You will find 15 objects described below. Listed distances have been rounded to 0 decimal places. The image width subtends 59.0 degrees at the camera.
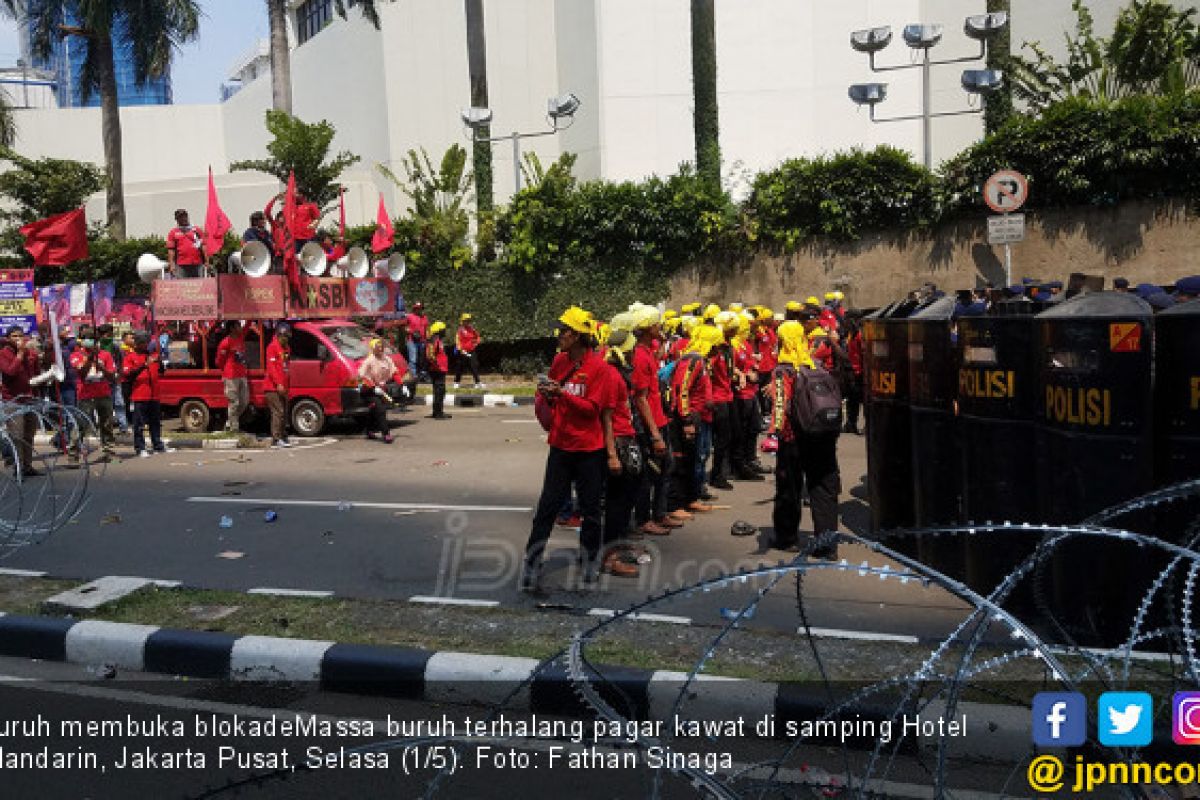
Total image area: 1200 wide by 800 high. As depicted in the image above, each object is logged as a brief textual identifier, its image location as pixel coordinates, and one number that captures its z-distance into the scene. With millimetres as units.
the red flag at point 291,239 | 17250
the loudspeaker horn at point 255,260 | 16625
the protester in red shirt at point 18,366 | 13523
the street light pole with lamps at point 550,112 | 23766
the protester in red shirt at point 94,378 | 14180
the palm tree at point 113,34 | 30203
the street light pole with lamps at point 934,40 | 19781
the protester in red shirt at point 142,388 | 14570
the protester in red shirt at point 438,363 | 17812
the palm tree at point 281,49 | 30688
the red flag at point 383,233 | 21906
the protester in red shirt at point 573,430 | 7066
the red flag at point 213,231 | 18266
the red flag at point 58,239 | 16225
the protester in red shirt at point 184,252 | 17797
